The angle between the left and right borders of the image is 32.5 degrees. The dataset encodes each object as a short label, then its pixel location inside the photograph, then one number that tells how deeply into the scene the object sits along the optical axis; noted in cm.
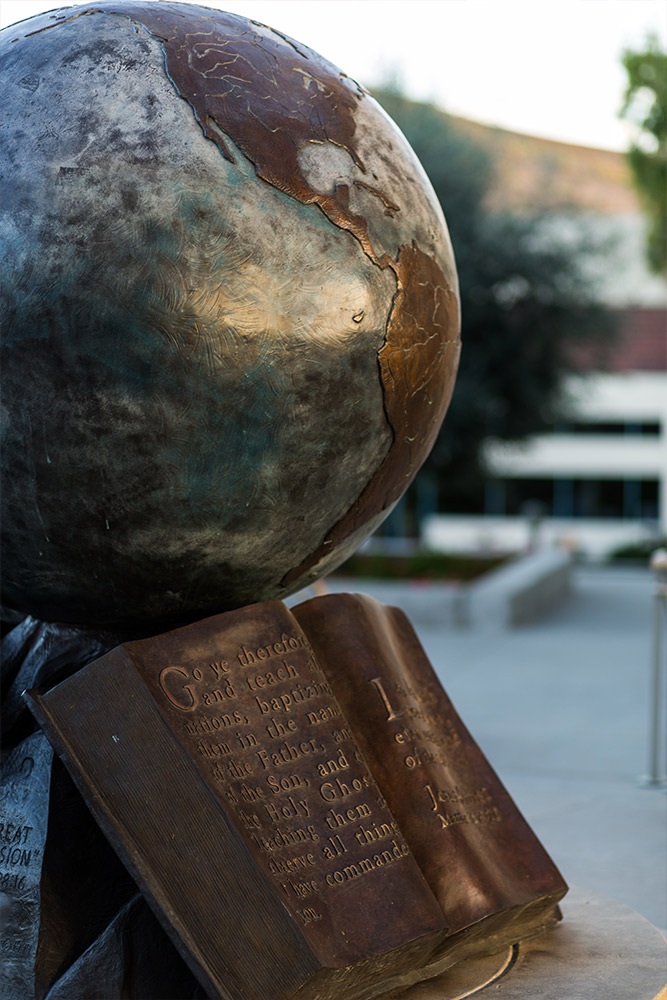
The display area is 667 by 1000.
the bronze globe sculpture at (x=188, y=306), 274
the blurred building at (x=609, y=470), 2708
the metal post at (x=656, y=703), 612
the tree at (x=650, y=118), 2245
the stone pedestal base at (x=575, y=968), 306
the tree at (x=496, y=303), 1487
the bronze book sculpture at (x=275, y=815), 272
